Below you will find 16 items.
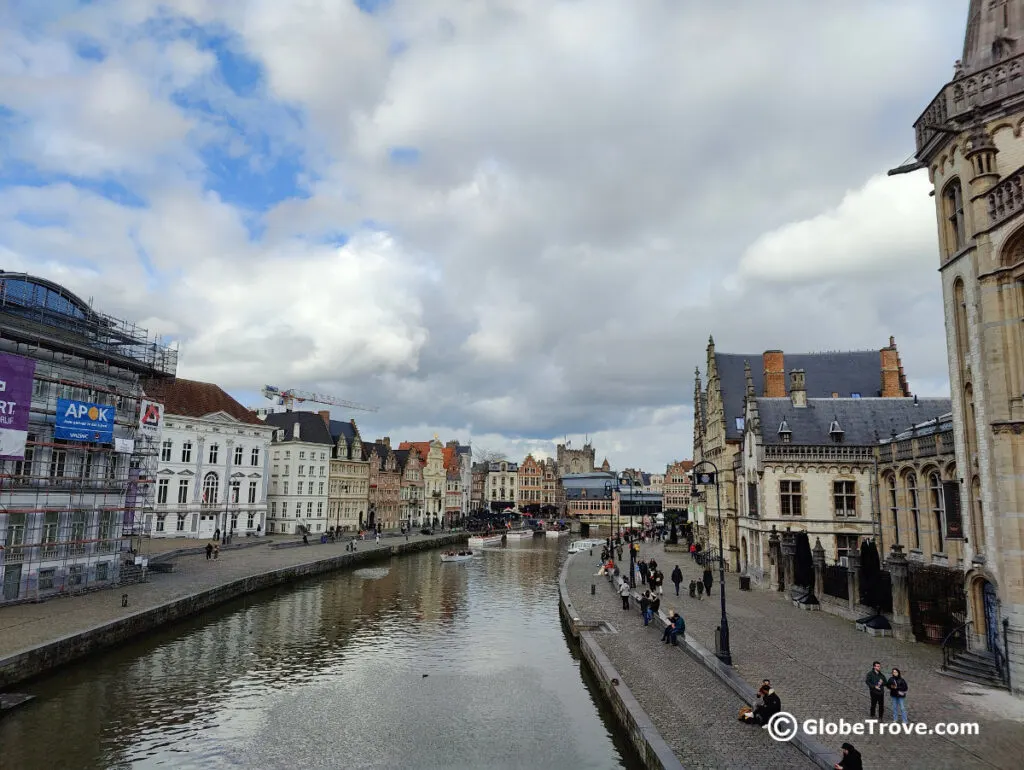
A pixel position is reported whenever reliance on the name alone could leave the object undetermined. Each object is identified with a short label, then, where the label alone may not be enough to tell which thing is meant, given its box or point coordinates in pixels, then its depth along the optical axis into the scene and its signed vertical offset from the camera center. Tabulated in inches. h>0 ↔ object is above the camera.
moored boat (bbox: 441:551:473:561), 2779.0 -309.6
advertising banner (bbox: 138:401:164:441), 1576.0 +153.4
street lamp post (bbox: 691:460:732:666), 857.5 -212.1
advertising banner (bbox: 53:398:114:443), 1331.2 +119.7
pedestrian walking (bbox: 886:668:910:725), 618.2 -193.6
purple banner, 1171.3 +136.1
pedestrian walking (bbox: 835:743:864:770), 485.7 -200.3
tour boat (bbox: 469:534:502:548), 3592.5 -318.4
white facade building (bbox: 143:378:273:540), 2714.1 +61.4
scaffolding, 1263.5 +40.0
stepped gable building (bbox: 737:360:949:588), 1603.1 +55.6
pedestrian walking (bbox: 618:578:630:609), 1411.5 -233.8
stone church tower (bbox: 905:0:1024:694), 730.2 +239.1
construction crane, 6146.7 +828.1
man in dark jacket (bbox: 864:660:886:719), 651.5 -196.7
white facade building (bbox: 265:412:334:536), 3260.3 +28.4
